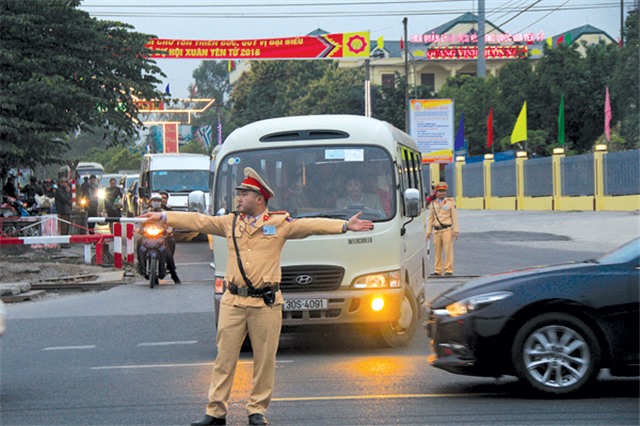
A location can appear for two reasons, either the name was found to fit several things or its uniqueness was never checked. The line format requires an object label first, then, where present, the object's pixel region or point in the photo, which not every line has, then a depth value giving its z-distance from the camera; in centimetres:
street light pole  4979
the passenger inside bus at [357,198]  1206
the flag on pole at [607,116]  4762
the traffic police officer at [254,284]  776
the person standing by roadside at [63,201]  3056
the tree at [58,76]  2712
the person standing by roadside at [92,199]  3822
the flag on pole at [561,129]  5241
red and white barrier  2175
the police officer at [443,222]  2083
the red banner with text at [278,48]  4406
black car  849
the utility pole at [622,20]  5943
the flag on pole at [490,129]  6181
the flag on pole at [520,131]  5100
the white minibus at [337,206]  1156
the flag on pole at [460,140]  5725
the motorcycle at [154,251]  2009
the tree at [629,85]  5291
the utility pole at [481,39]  7344
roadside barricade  2230
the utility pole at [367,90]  4188
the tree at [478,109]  7194
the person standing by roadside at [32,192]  3888
